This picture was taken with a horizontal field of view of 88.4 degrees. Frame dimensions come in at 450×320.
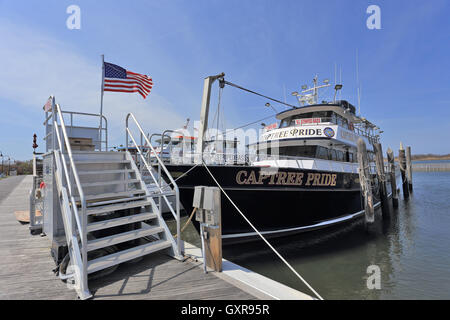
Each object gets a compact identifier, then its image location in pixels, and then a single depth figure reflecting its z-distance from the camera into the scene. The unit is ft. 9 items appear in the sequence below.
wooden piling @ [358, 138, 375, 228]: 32.12
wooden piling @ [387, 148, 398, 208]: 53.90
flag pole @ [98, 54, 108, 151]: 21.53
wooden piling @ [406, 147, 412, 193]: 78.16
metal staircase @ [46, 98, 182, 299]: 10.39
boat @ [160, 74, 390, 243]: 21.53
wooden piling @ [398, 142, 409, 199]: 77.94
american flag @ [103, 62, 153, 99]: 23.59
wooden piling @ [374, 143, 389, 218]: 40.14
